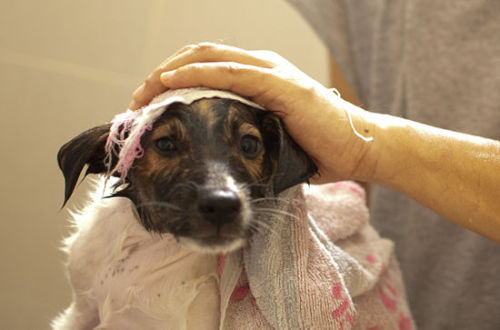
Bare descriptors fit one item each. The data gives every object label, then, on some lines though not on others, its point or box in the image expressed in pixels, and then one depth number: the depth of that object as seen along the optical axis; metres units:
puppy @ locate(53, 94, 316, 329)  0.77
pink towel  0.80
